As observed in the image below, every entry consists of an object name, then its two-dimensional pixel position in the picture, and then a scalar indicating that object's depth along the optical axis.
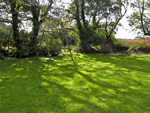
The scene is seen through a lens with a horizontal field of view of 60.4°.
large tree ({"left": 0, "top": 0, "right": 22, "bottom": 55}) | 12.32
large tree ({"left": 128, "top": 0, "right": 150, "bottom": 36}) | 17.14
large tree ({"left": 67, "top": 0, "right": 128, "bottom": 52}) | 16.98
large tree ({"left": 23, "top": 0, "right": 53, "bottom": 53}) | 13.55
